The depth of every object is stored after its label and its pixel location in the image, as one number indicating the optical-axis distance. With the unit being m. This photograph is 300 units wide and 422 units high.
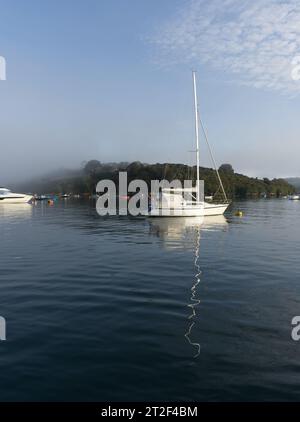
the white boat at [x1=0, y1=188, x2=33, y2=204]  129.50
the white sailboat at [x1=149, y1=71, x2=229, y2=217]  62.28
